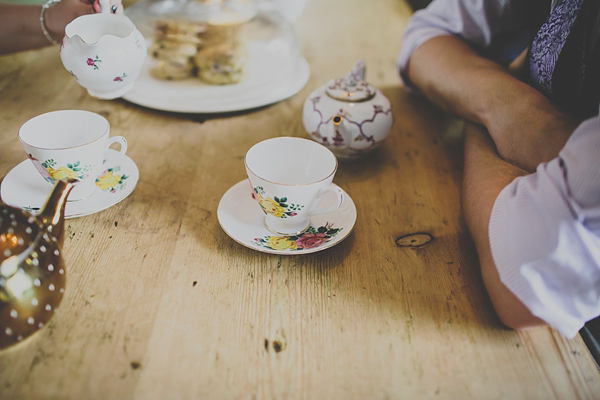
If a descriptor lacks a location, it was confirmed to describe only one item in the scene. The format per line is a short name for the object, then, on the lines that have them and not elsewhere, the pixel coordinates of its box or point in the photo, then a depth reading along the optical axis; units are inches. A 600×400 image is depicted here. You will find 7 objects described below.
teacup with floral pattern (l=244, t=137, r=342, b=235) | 21.1
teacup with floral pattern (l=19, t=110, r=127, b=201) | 22.0
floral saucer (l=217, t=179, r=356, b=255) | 21.6
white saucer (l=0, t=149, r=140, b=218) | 23.2
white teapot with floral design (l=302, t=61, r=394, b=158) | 27.7
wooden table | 16.6
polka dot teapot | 15.3
